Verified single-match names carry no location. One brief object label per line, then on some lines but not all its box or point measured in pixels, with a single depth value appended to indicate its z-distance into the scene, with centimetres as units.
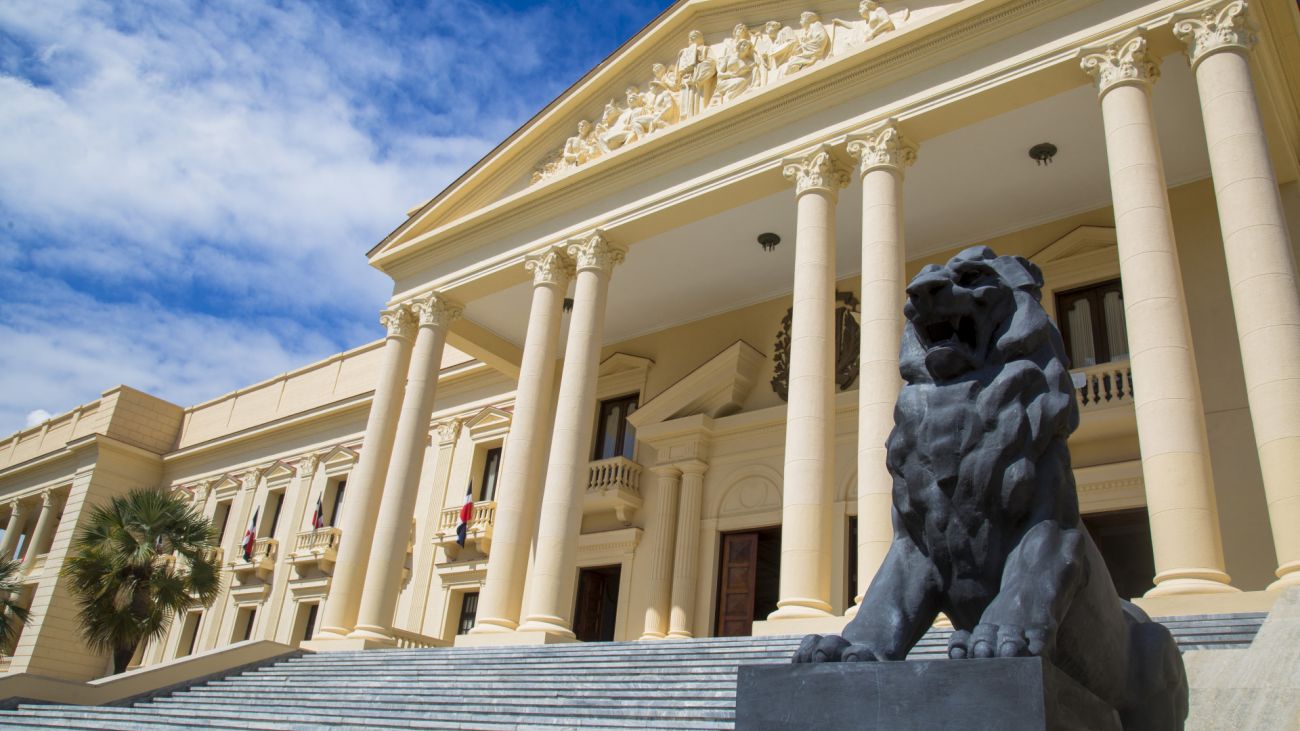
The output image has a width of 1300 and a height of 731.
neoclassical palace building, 1115
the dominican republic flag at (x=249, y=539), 2938
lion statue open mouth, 356
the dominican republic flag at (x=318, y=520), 2804
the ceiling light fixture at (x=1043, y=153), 1578
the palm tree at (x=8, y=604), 2423
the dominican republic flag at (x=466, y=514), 2369
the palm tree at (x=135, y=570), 2080
